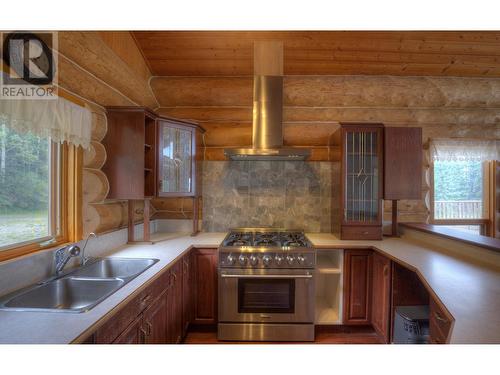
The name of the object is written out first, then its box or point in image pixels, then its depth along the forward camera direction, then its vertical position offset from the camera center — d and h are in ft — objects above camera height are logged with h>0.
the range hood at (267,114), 8.57 +2.63
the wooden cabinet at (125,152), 6.81 +0.98
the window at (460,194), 10.22 -0.28
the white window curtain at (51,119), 4.40 +1.38
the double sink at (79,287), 4.12 -1.99
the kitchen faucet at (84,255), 5.78 -1.67
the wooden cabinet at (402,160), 8.30 +0.94
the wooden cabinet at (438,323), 3.86 -2.32
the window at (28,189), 4.62 -0.06
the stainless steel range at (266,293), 7.19 -3.19
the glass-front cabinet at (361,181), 8.37 +0.22
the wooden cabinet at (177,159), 7.46 +0.90
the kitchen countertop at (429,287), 3.09 -1.85
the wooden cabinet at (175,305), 6.00 -3.07
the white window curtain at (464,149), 9.69 +1.55
